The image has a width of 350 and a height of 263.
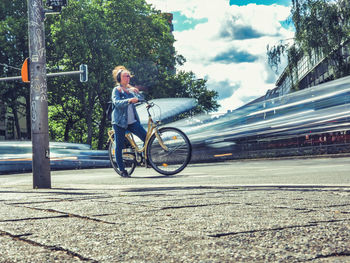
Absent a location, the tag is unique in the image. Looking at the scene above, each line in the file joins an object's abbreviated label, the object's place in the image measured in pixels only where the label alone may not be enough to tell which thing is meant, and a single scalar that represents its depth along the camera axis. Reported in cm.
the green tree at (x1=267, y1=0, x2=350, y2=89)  2081
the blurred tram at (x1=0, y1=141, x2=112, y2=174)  1714
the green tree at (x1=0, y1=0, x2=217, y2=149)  3084
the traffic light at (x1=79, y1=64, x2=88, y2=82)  2034
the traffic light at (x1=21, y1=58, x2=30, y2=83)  609
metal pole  586
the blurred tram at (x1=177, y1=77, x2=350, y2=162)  1733
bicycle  738
